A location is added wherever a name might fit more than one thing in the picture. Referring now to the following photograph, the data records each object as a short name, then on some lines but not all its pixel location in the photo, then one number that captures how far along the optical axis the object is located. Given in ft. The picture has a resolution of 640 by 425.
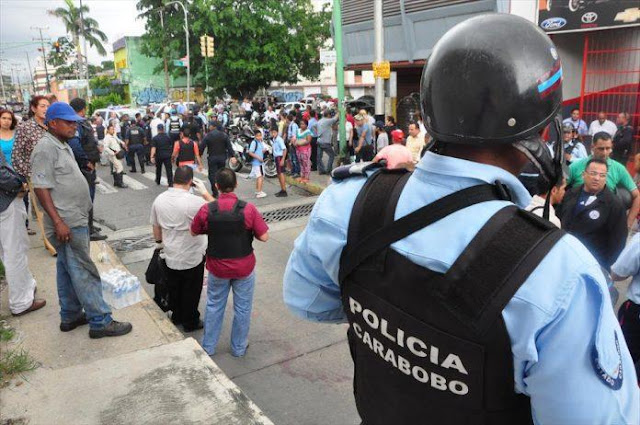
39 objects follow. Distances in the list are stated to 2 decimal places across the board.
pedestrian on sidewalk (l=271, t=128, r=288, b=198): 36.27
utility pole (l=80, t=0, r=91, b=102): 133.31
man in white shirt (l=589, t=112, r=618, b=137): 34.47
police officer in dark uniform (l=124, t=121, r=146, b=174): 47.07
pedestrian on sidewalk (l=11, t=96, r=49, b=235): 16.58
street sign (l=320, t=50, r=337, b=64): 44.73
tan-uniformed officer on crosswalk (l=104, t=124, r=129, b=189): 39.91
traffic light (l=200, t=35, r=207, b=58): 80.84
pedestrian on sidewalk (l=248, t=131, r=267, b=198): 36.09
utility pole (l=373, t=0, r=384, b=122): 38.85
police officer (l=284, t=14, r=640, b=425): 3.35
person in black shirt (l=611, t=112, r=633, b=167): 33.27
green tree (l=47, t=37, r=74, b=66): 196.35
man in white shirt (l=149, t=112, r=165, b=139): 49.93
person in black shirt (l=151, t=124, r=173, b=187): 39.04
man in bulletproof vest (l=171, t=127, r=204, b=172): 36.06
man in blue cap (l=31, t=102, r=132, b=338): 12.32
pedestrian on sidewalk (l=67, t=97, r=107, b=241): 22.21
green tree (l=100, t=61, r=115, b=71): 295.38
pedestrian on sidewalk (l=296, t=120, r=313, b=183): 38.88
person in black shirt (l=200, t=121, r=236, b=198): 34.37
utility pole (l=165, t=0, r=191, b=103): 88.79
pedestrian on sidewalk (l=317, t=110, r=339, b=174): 41.60
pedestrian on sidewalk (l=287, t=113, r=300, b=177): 41.51
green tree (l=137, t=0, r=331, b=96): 98.63
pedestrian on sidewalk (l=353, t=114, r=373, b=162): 40.09
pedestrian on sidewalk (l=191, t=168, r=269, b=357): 14.03
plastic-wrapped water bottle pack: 15.58
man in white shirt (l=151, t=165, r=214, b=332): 15.42
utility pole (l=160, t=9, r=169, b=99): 107.73
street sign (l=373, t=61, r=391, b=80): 39.09
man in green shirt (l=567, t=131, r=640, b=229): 16.43
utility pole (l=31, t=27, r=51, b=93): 212.43
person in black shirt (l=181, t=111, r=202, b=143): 49.95
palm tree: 167.57
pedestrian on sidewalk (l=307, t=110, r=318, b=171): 44.42
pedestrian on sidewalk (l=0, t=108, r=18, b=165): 17.85
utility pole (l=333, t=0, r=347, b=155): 39.55
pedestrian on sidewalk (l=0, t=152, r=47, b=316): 14.21
